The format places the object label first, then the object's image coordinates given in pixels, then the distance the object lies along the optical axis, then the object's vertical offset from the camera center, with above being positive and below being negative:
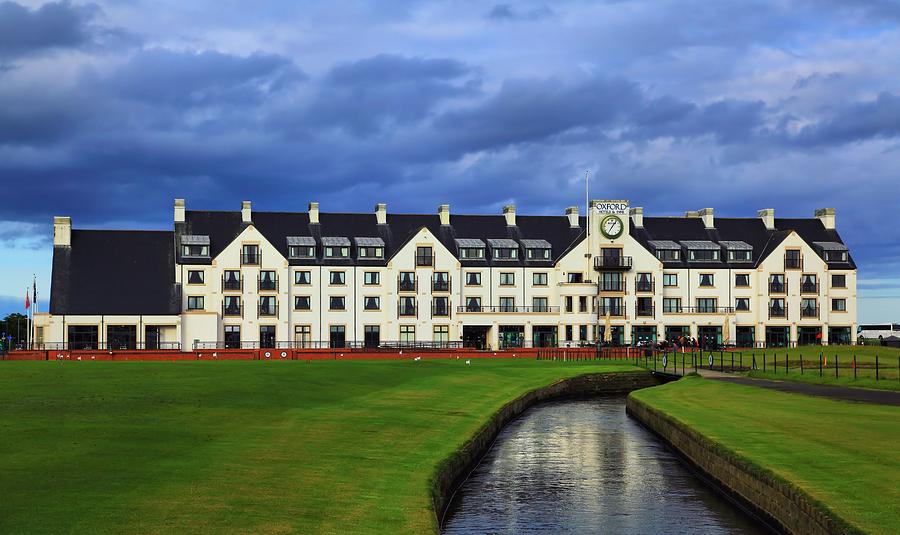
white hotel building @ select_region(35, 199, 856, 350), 113.00 +4.75
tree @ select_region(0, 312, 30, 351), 162.00 -0.17
